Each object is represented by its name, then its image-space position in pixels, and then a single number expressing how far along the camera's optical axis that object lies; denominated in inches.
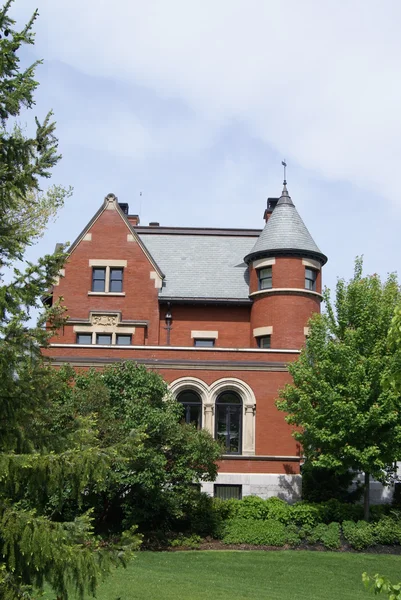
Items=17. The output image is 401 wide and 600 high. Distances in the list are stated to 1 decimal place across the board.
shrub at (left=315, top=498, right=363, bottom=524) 1049.6
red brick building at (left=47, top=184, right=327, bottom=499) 1210.6
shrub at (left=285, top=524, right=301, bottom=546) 979.3
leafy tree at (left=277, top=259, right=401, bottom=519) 995.9
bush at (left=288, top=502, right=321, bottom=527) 1035.3
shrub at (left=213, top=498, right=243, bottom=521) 1048.9
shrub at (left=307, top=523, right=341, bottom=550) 970.7
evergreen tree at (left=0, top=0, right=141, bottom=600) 364.5
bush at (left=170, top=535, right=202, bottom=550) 956.0
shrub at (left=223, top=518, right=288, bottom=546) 978.7
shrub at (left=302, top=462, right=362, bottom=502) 1155.9
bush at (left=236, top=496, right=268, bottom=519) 1052.5
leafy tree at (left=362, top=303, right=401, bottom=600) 277.7
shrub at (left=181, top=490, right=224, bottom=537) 999.6
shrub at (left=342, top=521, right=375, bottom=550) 968.3
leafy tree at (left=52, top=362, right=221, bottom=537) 941.2
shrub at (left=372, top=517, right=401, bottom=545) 981.2
